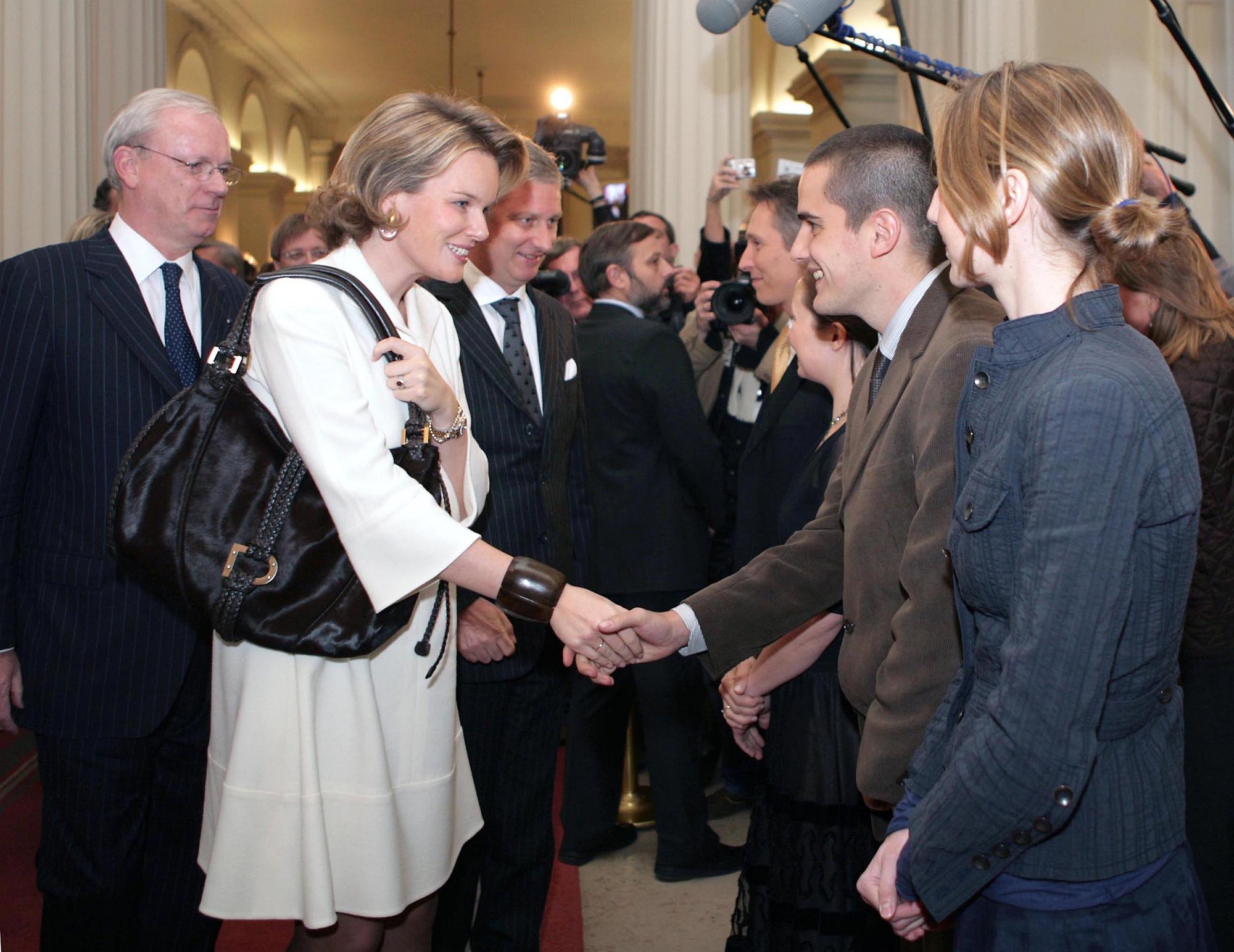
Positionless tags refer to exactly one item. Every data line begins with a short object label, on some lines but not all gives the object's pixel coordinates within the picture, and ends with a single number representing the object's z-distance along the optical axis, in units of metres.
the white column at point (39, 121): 3.93
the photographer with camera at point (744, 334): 2.96
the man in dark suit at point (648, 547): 3.36
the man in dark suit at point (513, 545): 2.48
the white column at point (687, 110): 5.66
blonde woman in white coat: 1.65
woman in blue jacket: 1.08
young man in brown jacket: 1.52
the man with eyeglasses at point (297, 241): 3.86
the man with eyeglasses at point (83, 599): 2.10
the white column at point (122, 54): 4.98
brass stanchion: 3.80
